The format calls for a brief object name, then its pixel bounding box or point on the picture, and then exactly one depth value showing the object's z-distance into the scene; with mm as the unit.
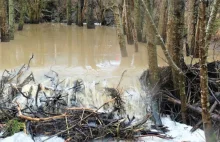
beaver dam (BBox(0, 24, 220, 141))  6957
